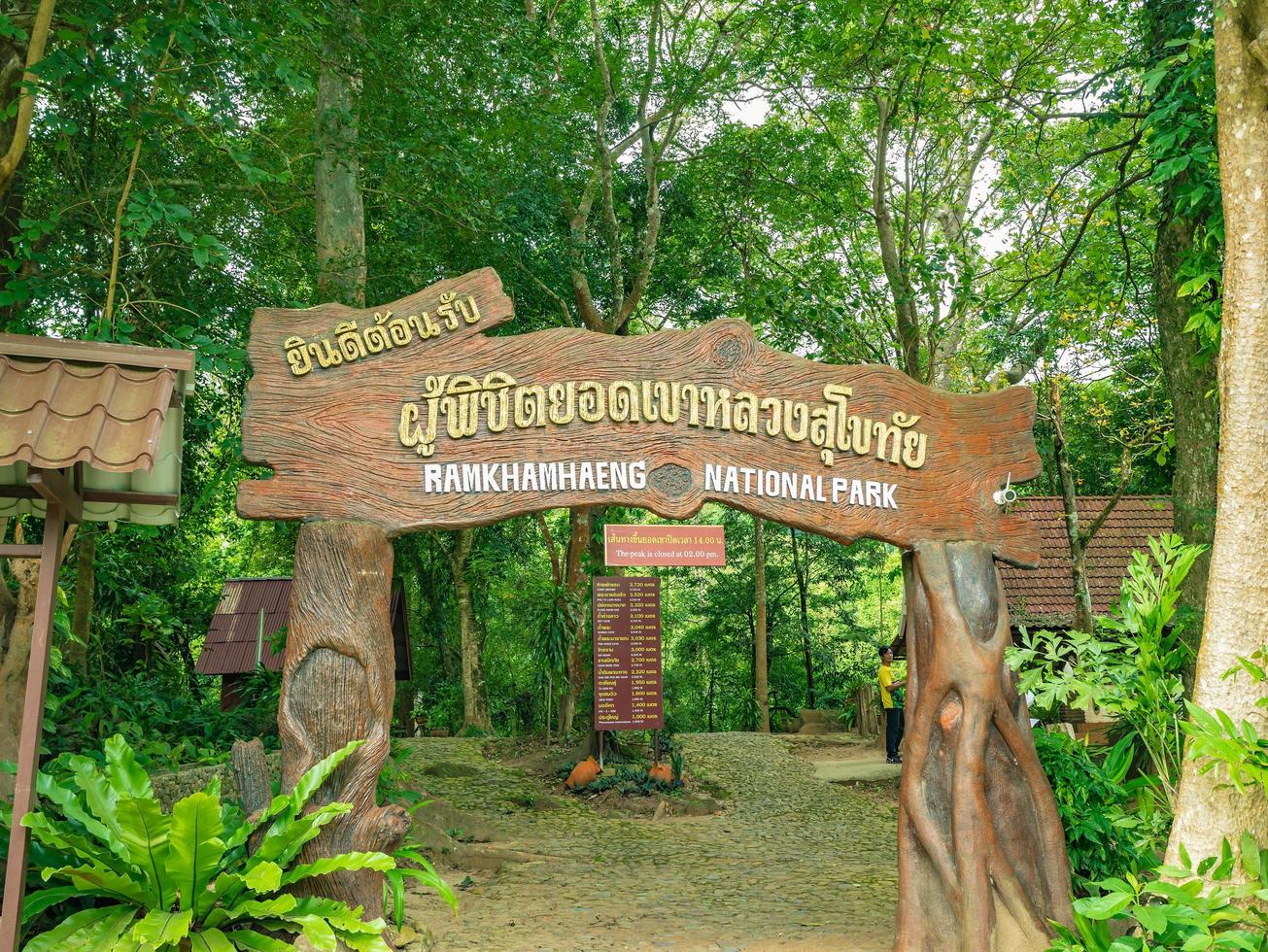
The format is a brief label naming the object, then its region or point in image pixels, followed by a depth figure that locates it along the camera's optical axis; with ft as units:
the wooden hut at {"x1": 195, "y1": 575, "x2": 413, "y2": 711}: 45.93
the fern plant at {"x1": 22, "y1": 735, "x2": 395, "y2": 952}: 13.19
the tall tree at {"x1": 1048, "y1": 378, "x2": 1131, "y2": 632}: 33.42
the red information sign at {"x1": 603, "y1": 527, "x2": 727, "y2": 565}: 25.91
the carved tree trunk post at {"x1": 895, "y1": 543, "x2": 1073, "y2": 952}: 16.71
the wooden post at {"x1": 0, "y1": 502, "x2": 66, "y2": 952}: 11.29
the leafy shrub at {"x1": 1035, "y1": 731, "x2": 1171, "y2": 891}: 18.22
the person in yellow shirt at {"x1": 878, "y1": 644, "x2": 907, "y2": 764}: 43.32
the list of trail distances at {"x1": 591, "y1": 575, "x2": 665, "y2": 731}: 39.04
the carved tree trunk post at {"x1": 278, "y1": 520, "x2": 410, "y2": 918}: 15.57
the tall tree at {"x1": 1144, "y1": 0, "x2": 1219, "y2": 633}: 24.57
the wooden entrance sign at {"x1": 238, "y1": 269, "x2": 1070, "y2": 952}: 16.16
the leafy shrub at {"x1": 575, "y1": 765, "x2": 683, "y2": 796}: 37.83
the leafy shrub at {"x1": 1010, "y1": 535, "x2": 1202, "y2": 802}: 16.57
